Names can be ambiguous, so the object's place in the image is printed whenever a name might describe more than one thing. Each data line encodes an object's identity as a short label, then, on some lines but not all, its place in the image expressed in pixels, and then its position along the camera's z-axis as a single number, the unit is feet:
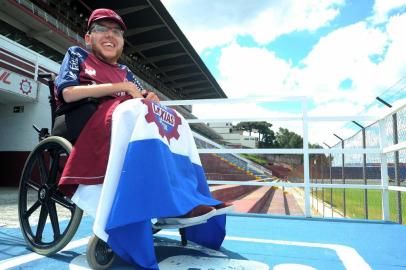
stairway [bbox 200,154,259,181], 36.42
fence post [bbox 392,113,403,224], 9.43
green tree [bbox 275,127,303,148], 255.37
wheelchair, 4.26
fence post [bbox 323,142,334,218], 19.64
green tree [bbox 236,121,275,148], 269.03
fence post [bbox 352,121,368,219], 12.61
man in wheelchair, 4.30
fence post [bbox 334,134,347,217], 16.45
